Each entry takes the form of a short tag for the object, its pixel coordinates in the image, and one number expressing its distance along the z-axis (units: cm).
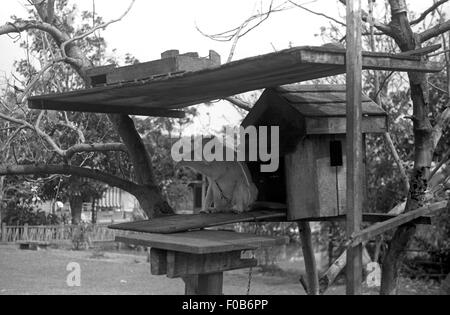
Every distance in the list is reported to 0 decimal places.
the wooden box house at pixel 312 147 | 378
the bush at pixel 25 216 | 1526
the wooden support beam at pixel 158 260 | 316
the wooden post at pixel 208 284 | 362
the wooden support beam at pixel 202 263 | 313
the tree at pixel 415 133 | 391
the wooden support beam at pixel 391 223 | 285
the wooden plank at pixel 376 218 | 375
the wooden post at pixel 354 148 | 286
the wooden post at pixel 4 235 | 1577
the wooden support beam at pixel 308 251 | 516
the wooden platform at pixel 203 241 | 283
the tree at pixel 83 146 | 454
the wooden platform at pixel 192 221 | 333
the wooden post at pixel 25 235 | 1596
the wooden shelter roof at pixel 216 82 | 281
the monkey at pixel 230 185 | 380
